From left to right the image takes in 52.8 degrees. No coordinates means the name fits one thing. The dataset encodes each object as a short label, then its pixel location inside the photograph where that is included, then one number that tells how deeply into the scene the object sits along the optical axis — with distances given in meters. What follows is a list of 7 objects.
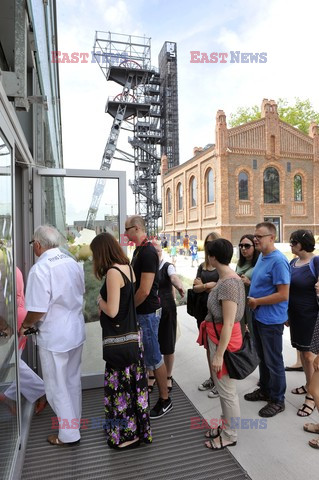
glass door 3.75
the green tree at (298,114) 34.88
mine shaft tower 30.12
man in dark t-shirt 2.83
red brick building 25.56
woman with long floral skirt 2.41
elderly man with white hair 2.46
